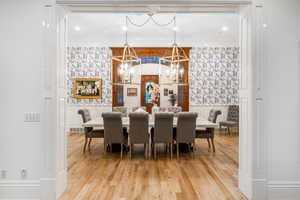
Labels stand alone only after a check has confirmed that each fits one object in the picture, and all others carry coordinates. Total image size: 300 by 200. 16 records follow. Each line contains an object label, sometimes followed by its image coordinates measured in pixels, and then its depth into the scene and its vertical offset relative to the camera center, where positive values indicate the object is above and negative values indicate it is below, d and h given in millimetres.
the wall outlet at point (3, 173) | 2584 -904
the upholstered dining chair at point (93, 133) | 4875 -791
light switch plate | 2627 -244
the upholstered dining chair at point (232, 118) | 6949 -668
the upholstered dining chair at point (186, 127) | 4347 -598
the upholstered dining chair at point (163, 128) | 4290 -609
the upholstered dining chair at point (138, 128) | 4207 -600
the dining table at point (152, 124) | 4609 -559
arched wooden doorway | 7605 +692
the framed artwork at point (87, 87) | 7723 +374
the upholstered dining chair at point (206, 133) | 4870 -792
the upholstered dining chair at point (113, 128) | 4312 -615
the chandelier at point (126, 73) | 4934 +592
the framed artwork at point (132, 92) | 7715 +214
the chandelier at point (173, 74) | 5188 +596
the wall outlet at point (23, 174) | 2594 -913
